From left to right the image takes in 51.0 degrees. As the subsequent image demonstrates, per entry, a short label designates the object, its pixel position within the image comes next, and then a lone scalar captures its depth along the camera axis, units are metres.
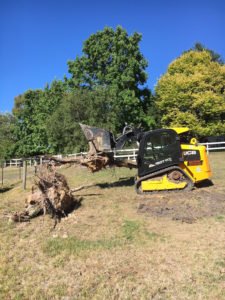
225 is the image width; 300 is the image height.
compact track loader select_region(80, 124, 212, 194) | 7.22
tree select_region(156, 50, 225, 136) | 23.40
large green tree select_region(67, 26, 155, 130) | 22.37
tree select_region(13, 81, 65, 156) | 25.91
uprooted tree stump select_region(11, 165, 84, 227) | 5.96
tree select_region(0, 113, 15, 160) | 30.50
